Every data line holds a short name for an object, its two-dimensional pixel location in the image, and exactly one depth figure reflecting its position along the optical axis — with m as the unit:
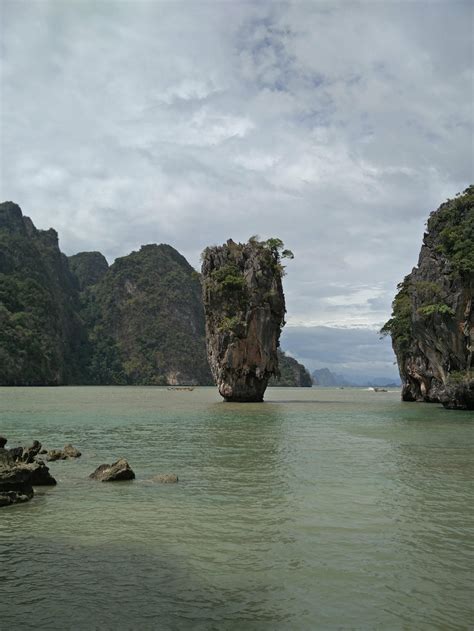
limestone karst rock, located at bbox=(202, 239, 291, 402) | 39.91
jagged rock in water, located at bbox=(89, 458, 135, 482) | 10.80
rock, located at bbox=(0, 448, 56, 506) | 9.28
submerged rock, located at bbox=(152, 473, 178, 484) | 10.74
